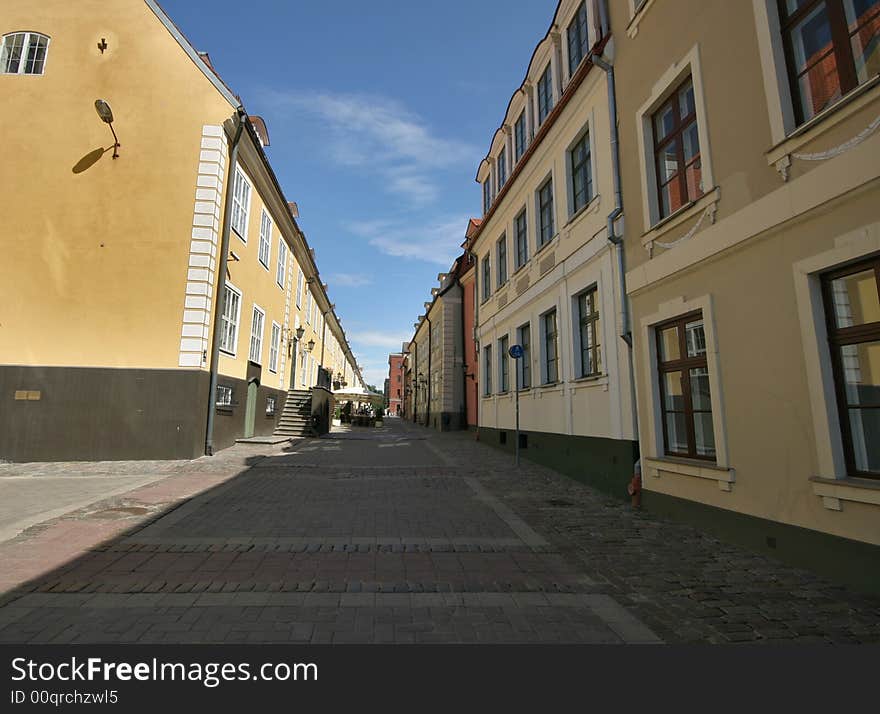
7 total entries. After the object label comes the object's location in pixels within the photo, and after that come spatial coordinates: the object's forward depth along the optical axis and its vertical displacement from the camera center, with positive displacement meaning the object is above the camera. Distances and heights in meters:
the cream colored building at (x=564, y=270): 8.19 +3.40
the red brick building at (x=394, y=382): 110.25 +9.74
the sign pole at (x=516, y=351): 11.04 +1.68
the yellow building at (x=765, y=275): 4.00 +1.53
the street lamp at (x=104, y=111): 11.01 +7.36
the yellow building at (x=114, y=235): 11.14 +4.66
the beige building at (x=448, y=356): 26.53 +3.99
